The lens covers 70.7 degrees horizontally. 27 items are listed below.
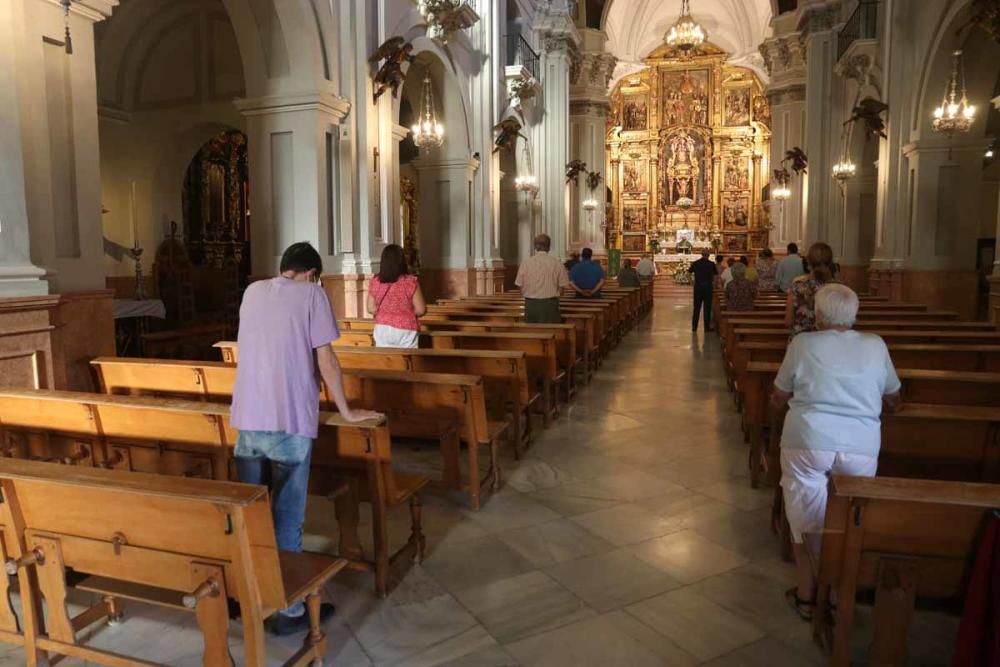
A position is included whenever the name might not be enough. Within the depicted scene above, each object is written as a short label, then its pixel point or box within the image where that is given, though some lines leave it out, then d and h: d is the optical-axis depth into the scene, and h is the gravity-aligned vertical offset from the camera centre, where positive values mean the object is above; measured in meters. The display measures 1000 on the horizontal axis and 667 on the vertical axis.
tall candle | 11.79 +0.86
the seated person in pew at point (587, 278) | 11.59 -0.13
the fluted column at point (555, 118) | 19.61 +4.30
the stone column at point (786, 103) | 23.17 +5.59
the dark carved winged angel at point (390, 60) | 9.34 +2.82
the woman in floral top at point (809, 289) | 5.01 -0.16
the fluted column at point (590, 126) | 24.19 +5.13
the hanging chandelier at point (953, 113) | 8.89 +1.96
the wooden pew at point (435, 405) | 4.24 -0.82
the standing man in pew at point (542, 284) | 7.52 -0.14
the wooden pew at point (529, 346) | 6.23 -0.68
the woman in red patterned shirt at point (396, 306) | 5.32 -0.26
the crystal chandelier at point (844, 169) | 14.91 +2.09
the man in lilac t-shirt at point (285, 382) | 2.77 -0.43
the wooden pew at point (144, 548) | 2.12 -0.87
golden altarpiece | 29.64 +4.96
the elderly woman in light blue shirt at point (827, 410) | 2.84 -0.58
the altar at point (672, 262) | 27.03 +0.29
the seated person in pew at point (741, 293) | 10.48 -0.36
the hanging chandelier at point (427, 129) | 9.91 +2.02
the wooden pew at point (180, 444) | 3.25 -0.85
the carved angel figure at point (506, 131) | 14.84 +2.96
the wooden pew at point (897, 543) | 2.29 -0.92
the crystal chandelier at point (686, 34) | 19.58 +6.57
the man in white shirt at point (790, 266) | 11.06 +0.03
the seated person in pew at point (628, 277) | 16.17 -0.16
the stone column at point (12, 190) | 4.04 +0.49
